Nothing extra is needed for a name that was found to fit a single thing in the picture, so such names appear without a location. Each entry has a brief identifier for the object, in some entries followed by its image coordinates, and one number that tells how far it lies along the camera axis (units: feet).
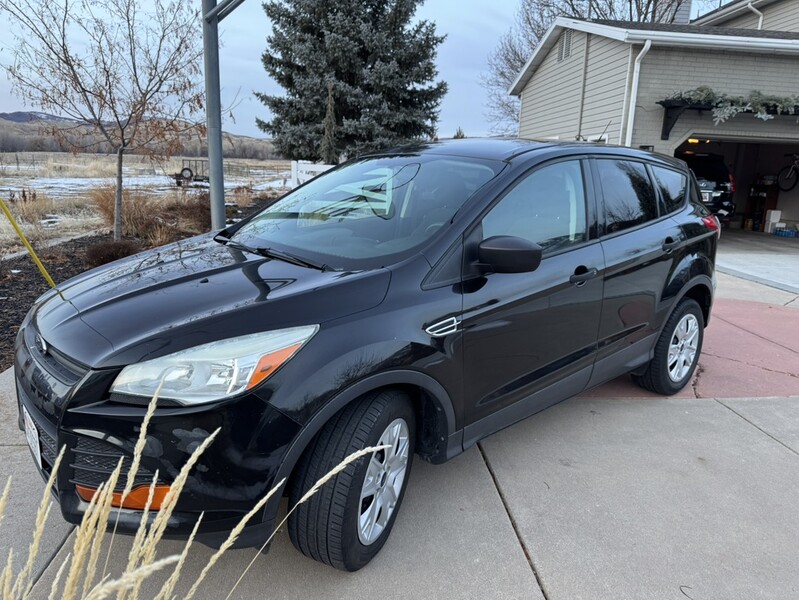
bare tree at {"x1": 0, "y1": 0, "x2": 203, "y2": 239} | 24.32
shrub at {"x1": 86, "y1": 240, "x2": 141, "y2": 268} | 22.65
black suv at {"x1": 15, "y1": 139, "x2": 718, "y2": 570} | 6.29
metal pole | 21.26
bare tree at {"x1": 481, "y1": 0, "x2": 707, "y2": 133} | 84.69
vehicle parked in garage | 43.70
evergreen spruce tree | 51.29
